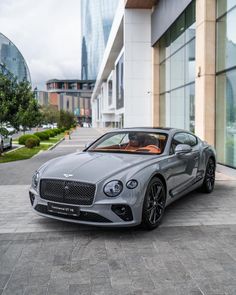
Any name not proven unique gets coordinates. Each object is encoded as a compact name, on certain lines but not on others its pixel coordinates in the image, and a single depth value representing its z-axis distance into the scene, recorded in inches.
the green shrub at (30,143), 828.6
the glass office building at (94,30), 5305.6
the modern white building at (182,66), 471.2
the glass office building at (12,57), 2295.8
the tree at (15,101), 574.8
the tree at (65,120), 2579.2
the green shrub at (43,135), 1177.9
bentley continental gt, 187.2
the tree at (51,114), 2963.3
